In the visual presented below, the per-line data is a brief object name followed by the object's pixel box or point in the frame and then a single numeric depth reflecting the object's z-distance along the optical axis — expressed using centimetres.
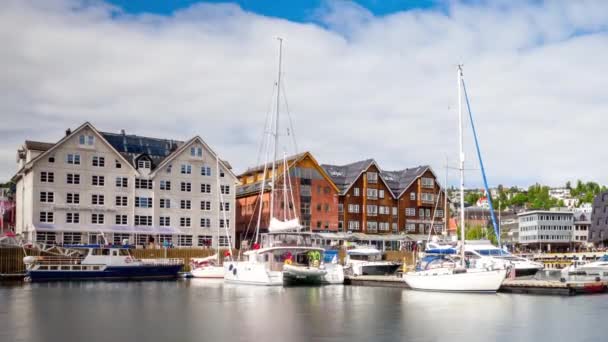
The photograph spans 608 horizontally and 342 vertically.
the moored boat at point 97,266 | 6869
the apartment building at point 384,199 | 10675
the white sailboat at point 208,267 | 7281
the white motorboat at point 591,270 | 7306
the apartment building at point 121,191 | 8138
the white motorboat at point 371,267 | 7162
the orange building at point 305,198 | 9950
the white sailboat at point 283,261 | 6006
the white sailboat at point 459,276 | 5116
